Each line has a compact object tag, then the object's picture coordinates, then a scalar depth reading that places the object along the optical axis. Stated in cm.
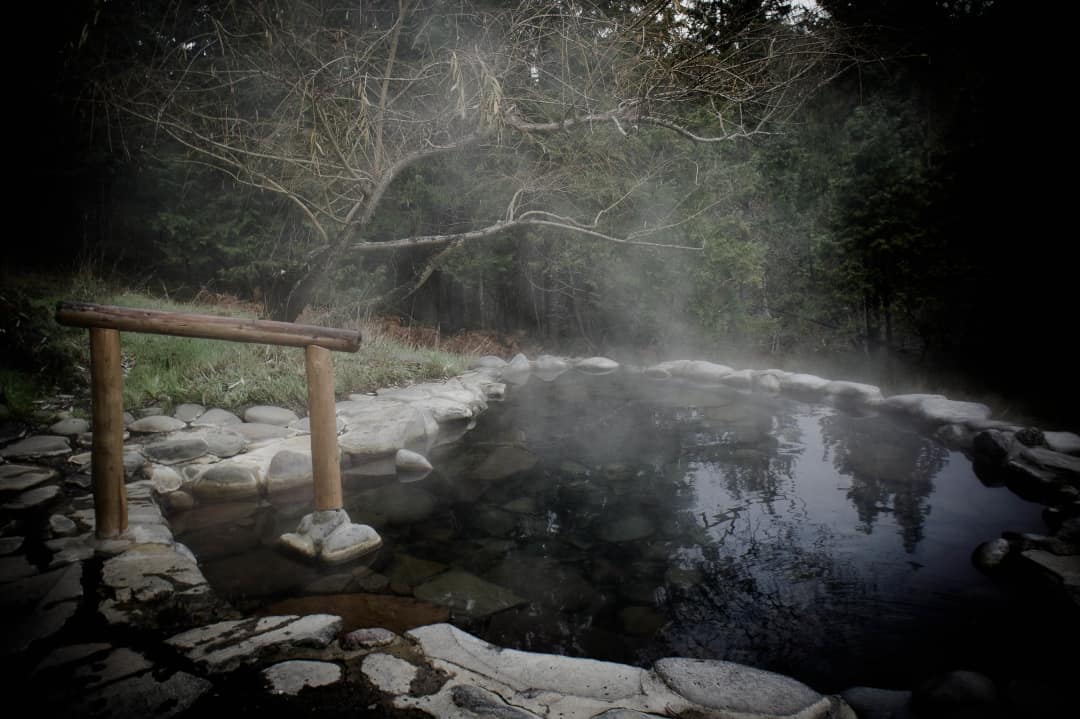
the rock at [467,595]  228
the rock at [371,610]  206
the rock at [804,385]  671
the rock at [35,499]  258
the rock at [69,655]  143
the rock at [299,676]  140
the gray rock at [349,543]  258
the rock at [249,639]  151
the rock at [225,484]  334
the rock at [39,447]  308
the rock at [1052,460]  344
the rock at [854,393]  598
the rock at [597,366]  1005
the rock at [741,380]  761
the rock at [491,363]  909
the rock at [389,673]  144
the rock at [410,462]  407
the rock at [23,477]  273
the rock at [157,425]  364
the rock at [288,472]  351
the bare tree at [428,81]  430
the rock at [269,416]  428
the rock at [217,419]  399
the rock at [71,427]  341
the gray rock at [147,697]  126
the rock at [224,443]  361
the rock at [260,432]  397
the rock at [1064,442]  378
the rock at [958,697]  160
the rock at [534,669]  152
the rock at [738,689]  148
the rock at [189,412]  400
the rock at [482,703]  135
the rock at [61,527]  234
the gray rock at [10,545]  216
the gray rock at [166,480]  314
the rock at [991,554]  255
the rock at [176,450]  336
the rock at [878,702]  165
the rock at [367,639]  165
